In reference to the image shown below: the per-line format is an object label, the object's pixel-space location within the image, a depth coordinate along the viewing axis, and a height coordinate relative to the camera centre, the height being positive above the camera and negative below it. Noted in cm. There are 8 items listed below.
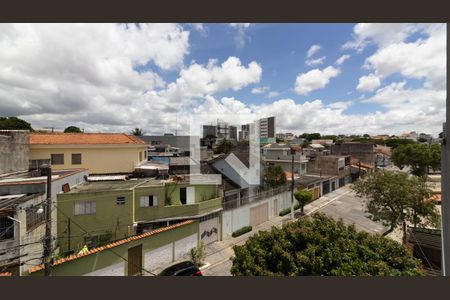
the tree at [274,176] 1734 -207
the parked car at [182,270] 832 -452
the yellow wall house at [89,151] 1468 -3
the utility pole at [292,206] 1559 -391
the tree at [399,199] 1005 -229
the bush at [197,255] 991 -464
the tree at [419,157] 2834 -90
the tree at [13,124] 3303 +411
